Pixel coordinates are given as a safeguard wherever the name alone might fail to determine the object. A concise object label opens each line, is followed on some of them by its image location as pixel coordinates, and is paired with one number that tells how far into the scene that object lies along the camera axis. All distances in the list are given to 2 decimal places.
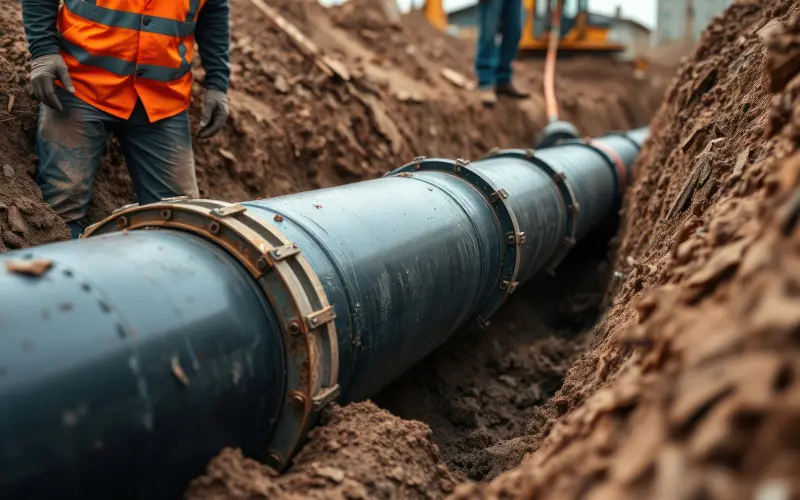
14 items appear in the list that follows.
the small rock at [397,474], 1.74
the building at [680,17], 17.33
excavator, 12.38
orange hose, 8.30
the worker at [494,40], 7.71
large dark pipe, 1.26
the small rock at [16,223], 2.67
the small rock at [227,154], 4.05
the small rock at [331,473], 1.64
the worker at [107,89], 2.82
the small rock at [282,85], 4.96
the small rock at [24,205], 2.75
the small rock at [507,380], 3.52
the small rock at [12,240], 2.62
